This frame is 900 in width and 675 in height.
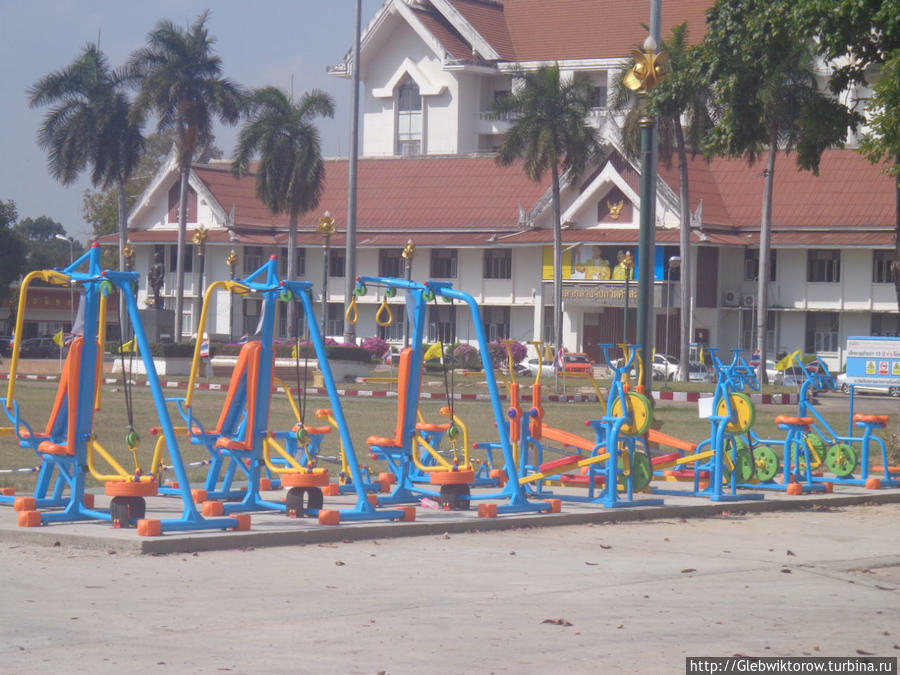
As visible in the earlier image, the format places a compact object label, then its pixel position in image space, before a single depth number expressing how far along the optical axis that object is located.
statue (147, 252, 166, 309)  63.91
